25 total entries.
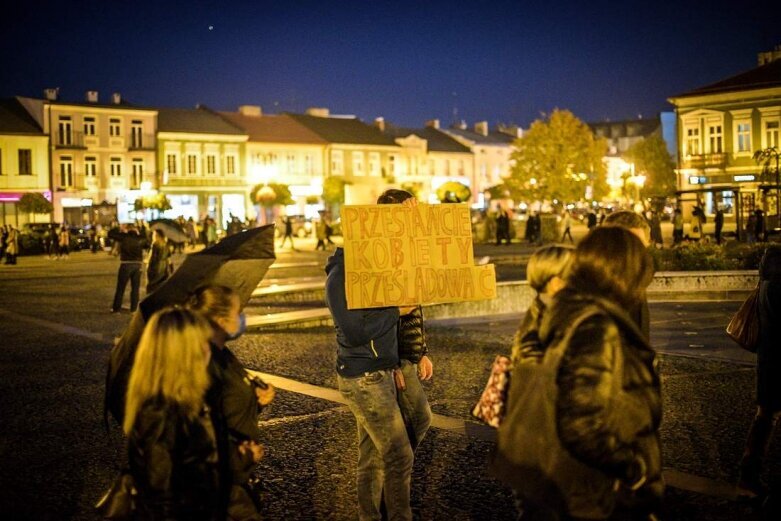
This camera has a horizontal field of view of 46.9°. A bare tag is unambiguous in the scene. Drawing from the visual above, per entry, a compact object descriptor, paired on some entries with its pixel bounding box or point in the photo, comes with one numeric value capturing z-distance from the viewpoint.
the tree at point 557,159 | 74.81
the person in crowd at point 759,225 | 30.02
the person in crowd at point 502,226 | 42.94
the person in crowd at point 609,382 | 3.07
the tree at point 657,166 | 90.81
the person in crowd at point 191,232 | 47.54
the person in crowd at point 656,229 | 31.78
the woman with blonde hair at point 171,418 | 3.55
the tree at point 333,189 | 74.69
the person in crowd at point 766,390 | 5.59
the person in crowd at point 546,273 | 3.59
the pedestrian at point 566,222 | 41.12
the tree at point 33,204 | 55.69
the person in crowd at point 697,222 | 32.38
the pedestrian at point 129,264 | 17.69
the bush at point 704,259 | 19.14
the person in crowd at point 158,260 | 16.42
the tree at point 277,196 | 57.12
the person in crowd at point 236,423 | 3.79
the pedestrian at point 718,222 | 34.00
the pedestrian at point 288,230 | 43.13
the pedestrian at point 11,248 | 37.03
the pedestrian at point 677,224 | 32.63
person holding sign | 4.73
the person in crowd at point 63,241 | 40.94
